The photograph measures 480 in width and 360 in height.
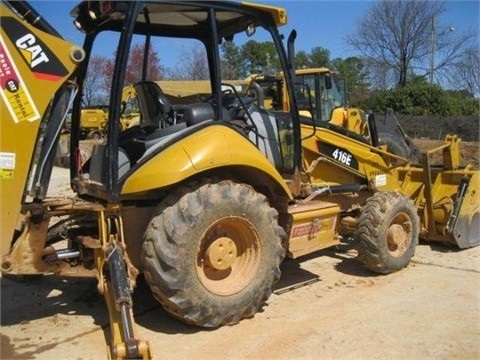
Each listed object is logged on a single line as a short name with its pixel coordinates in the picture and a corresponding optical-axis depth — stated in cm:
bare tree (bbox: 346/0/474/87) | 3412
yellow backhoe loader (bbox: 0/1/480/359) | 376
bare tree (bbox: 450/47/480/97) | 3458
